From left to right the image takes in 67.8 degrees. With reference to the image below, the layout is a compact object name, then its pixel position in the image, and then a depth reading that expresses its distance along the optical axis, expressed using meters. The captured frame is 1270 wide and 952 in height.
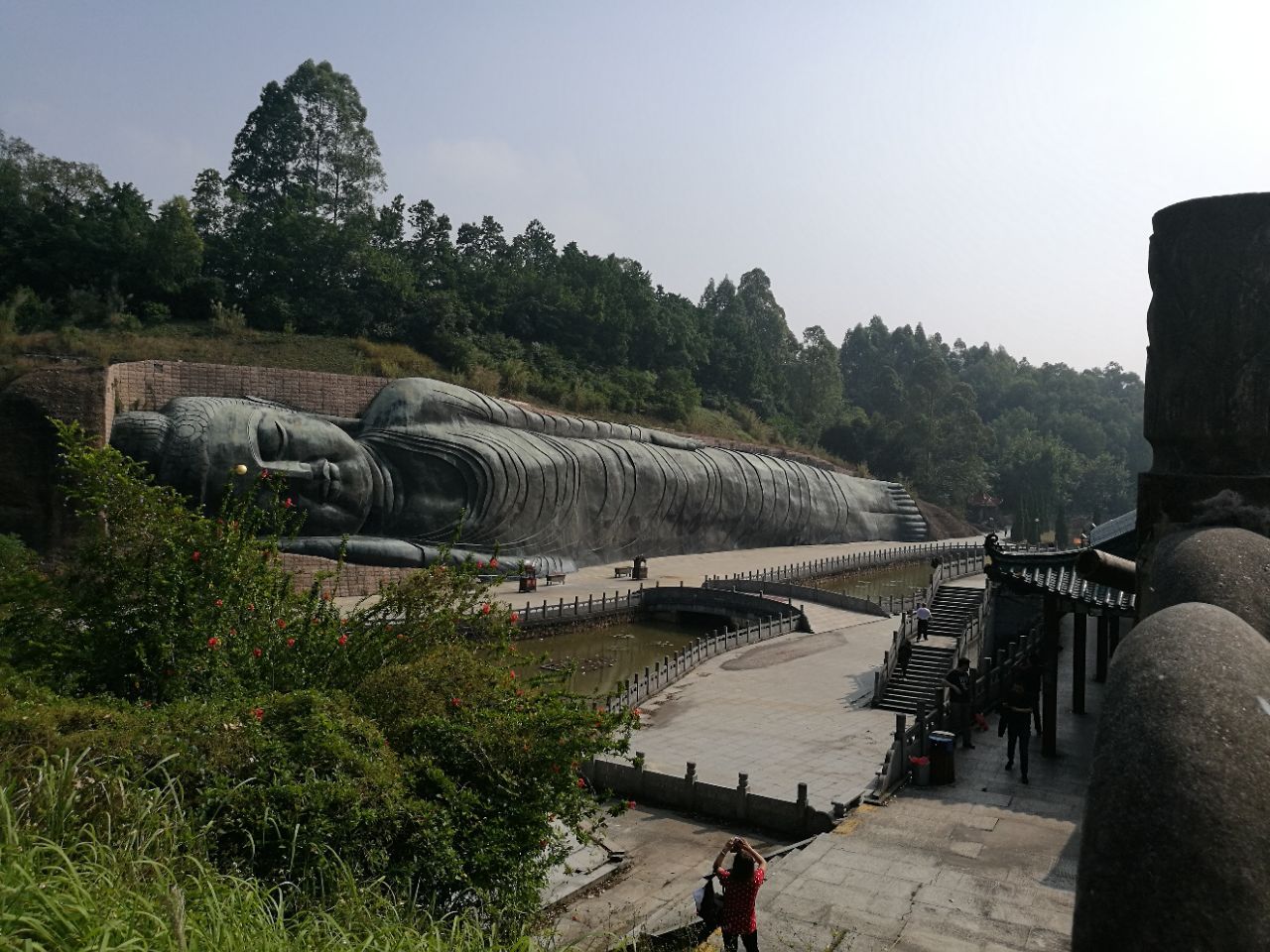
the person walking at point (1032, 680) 11.35
